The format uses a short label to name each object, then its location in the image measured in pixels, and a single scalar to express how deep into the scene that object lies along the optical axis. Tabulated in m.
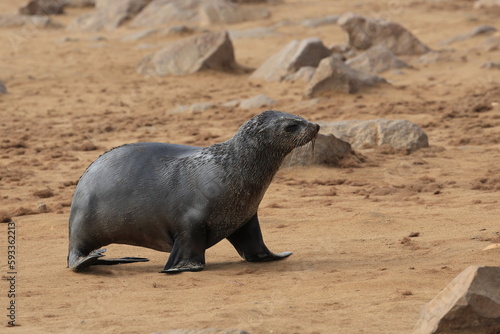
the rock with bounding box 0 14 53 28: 24.16
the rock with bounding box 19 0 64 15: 25.75
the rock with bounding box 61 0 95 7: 28.53
